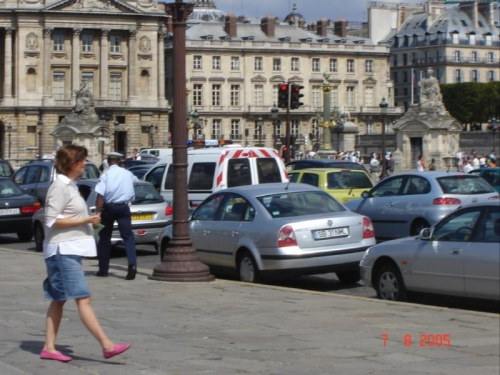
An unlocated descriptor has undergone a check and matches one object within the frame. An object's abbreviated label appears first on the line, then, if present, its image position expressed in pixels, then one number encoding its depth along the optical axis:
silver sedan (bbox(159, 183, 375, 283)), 15.62
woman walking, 9.42
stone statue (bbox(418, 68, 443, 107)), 64.00
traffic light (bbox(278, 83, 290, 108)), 40.38
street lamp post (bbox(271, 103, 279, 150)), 62.91
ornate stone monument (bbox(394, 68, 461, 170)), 63.72
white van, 23.44
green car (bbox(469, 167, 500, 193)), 31.14
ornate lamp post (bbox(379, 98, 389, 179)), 52.29
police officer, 16.52
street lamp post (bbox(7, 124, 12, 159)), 97.94
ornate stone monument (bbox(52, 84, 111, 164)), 78.75
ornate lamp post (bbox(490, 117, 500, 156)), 72.18
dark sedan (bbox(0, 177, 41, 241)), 25.67
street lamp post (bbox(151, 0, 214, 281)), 15.91
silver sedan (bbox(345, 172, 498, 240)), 21.52
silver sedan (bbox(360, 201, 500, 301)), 12.75
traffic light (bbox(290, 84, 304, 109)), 40.38
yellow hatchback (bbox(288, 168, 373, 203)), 25.66
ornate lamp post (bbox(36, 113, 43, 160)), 93.11
